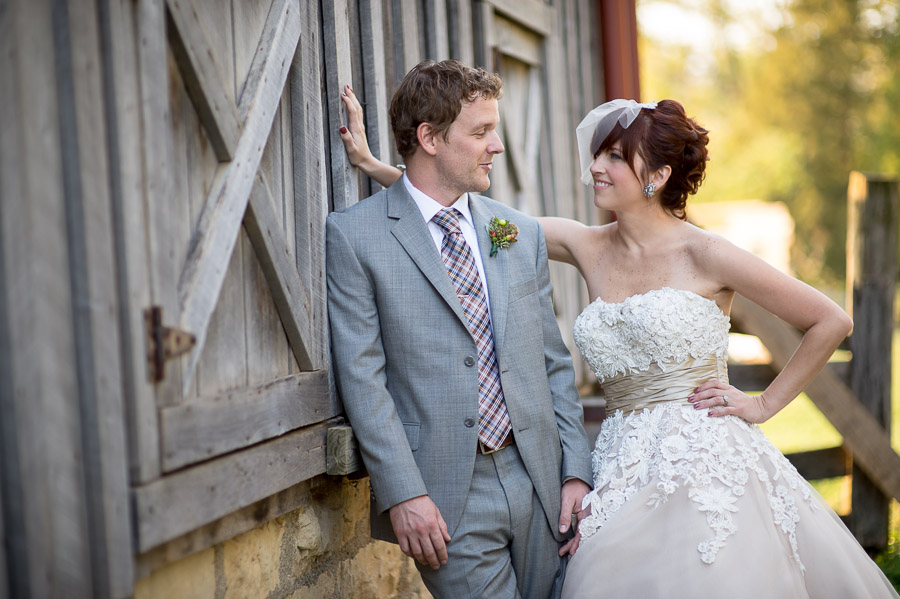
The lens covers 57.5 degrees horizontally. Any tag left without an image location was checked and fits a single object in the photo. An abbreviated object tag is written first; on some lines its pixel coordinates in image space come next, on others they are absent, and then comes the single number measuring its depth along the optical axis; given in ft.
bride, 8.36
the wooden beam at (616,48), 18.94
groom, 8.29
